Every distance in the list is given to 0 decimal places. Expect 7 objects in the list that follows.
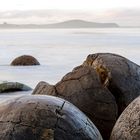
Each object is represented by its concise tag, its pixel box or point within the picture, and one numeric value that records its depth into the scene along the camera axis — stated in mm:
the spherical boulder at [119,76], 7182
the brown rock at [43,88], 6730
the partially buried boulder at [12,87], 13852
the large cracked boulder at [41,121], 4100
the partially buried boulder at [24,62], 22531
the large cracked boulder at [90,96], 6680
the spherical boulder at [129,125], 4941
